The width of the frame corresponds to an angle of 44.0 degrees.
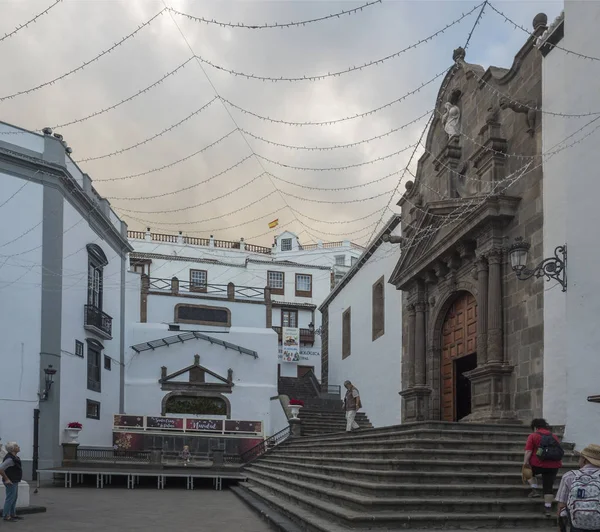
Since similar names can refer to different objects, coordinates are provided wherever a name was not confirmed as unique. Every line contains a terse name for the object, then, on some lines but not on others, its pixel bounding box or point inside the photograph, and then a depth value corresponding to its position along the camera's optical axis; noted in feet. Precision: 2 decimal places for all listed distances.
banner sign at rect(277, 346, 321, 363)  119.34
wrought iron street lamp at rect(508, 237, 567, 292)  34.65
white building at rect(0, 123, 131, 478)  58.03
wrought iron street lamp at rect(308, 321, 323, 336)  124.49
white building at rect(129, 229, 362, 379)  125.70
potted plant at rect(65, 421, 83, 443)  61.00
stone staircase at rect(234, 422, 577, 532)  25.55
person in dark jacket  32.35
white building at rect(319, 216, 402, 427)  65.31
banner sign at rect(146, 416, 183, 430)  74.54
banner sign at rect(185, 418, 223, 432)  75.56
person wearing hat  15.14
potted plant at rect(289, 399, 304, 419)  69.62
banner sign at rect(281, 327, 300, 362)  107.45
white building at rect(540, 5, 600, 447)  32.53
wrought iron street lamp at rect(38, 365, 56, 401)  58.70
